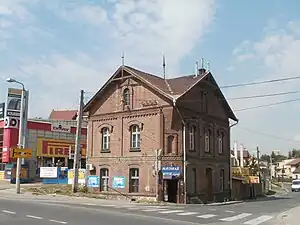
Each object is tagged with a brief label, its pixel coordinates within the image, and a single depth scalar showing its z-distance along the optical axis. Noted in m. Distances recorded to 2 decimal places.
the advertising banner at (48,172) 49.12
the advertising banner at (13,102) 52.34
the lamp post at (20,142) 37.19
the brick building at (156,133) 35.56
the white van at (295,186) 82.50
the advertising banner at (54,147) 56.97
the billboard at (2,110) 58.01
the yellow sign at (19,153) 37.75
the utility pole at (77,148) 35.86
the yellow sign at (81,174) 42.56
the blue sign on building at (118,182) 37.03
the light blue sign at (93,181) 38.84
